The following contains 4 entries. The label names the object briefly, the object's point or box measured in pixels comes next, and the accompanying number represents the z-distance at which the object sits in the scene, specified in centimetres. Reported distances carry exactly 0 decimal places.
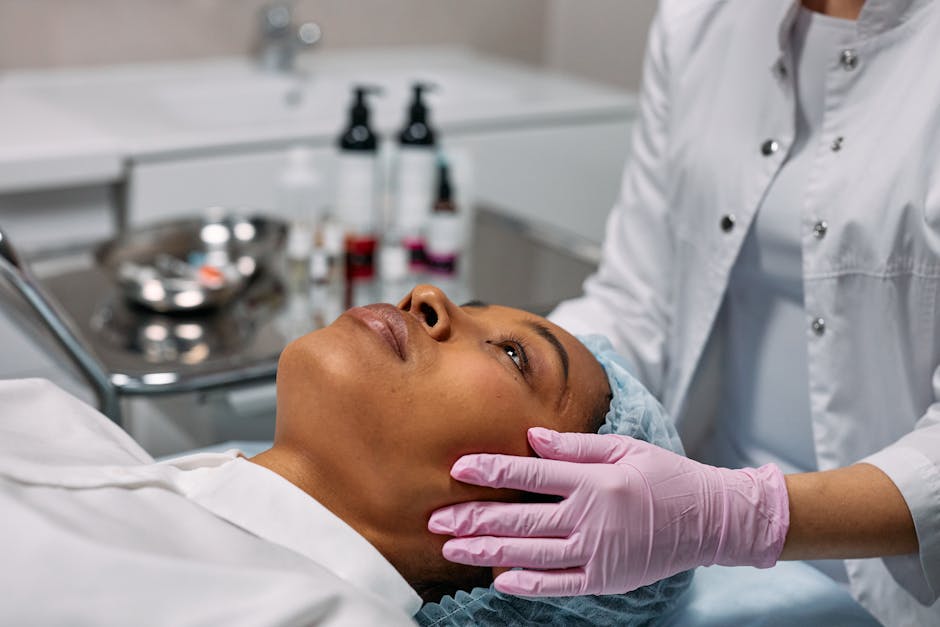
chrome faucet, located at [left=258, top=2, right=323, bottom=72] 293
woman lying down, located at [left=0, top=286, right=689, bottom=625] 92
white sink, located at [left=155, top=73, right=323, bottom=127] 281
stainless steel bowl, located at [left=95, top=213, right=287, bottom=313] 179
